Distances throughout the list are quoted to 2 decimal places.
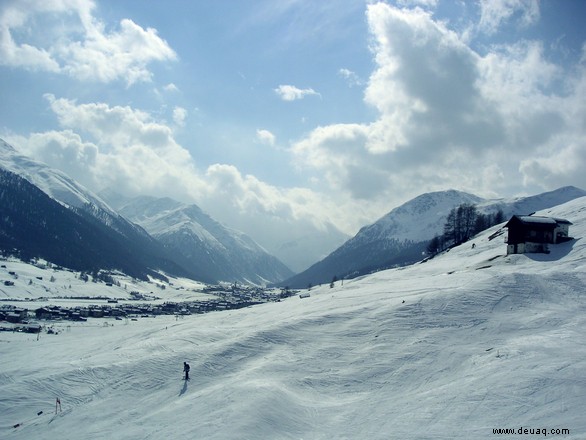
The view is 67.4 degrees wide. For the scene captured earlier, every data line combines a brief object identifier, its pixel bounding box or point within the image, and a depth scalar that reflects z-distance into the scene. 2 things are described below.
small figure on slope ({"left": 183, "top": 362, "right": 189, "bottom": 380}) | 31.06
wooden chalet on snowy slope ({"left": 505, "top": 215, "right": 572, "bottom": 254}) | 62.88
